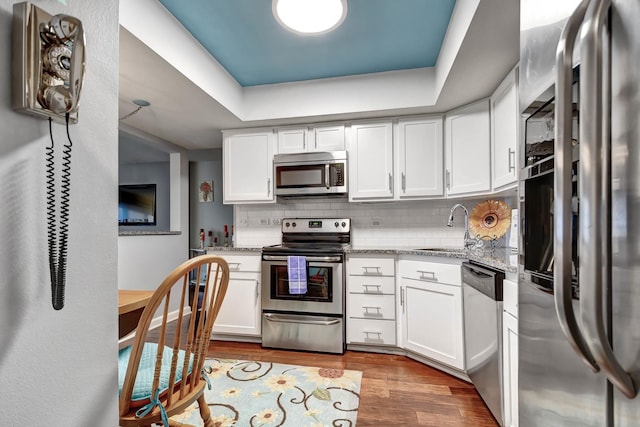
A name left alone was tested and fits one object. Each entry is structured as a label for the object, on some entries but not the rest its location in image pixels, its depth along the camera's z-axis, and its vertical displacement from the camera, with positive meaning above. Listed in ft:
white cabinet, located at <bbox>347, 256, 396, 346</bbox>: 8.87 -2.42
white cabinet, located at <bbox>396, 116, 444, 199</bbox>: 9.42 +1.66
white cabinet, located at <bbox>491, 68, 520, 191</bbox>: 6.66 +1.83
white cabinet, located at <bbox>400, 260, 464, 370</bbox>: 7.30 -2.37
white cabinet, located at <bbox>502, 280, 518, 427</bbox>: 4.91 -2.20
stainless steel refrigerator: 1.60 -0.02
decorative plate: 8.20 -0.15
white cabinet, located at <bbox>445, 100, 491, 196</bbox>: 8.16 +1.71
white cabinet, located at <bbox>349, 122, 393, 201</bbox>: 9.78 +1.61
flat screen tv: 17.63 +0.54
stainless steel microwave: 9.83 +1.24
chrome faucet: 8.71 -0.72
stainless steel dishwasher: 5.43 -2.18
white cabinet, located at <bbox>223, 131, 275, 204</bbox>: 10.57 +1.55
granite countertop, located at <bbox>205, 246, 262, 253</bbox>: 9.74 -1.09
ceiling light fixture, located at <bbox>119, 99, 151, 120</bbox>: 8.68 +3.03
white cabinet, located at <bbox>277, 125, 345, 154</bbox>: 10.10 +2.40
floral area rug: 5.79 -3.71
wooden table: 3.96 -1.20
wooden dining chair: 3.52 -1.98
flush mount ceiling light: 6.22 +3.98
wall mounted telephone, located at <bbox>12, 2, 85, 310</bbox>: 1.63 +0.70
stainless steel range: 8.96 -2.44
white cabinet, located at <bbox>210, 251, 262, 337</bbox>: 9.64 -2.60
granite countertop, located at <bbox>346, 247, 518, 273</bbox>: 5.43 -0.90
